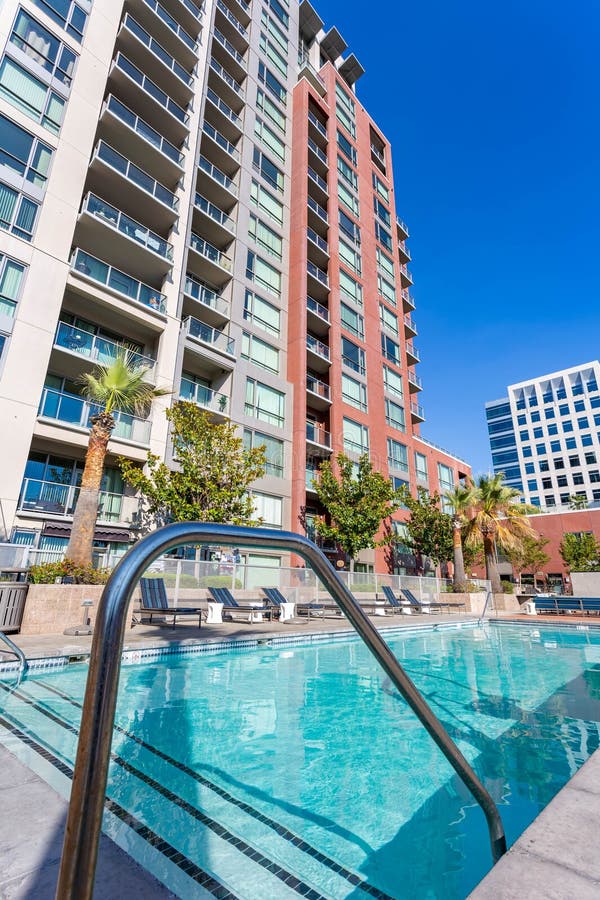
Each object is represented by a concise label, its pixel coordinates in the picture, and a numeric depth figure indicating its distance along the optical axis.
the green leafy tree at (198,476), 16.34
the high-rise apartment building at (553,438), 74.81
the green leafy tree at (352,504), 22.38
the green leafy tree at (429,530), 27.45
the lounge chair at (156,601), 11.22
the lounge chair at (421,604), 21.08
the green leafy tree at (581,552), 36.16
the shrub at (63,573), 10.10
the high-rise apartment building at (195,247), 16.44
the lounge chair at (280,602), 15.24
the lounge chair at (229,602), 13.44
